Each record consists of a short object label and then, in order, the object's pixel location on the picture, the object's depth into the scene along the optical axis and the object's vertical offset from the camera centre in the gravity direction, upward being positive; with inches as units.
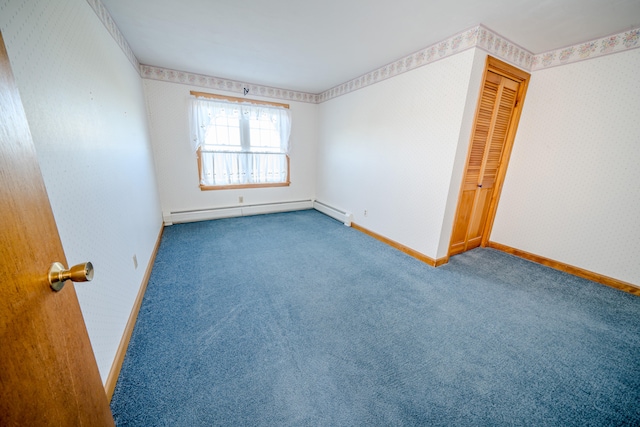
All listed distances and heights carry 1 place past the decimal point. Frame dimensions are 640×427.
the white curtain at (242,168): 157.5 -14.4
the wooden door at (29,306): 16.1 -13.0
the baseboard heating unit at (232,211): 150.0 -45.1
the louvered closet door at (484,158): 99.5 -0.1
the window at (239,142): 148.1 +3.5
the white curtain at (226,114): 143.9 +21.9
